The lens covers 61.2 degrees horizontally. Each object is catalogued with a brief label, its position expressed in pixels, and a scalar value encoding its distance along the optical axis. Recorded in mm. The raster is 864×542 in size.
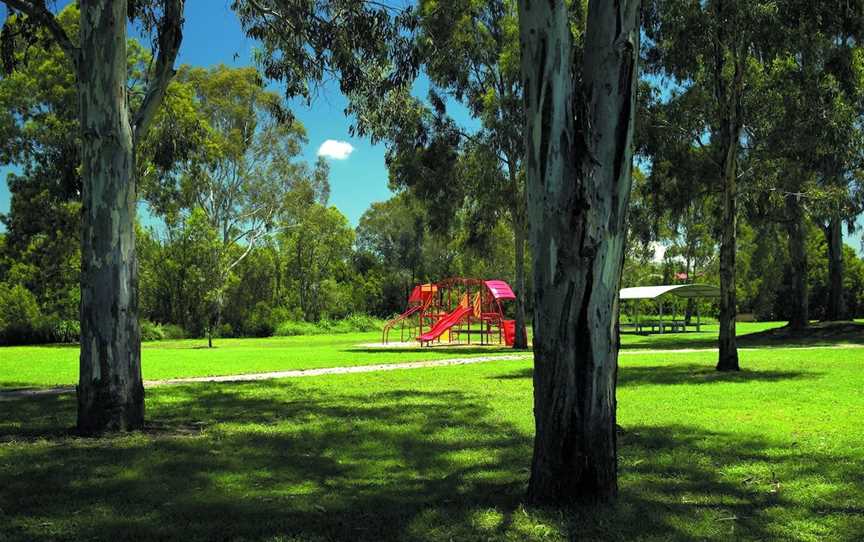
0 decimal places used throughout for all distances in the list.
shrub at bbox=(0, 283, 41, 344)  29625
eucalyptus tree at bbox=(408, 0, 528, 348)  20062
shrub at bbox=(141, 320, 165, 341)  34906
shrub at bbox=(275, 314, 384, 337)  40844
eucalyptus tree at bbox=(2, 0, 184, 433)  7566
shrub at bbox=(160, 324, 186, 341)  36384
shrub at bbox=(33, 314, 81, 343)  30031
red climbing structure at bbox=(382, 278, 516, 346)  25562
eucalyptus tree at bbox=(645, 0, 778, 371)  13016
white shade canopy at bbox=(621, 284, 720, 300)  34312
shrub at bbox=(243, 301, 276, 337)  40781
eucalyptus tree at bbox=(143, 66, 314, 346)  35625
